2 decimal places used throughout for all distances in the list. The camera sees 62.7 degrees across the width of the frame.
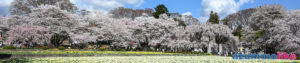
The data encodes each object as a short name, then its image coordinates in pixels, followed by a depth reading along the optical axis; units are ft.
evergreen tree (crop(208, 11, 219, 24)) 172.00
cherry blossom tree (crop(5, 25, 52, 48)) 108.27
